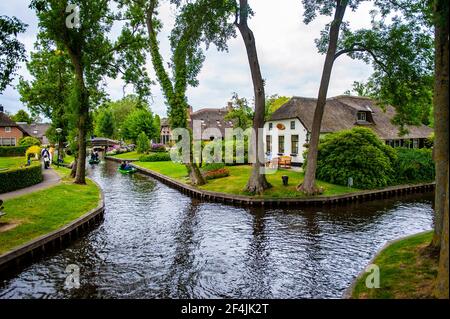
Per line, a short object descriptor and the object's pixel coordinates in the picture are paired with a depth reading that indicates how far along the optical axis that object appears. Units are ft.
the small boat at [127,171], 130.82
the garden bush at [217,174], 98.02
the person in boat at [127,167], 132.16
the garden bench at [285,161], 109.60
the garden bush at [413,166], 90.74
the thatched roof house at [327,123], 118.32
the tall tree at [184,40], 67.67
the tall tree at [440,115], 27.89
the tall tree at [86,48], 71.92
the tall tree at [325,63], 67.87
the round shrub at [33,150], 118.50
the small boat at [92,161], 169.58
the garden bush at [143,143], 196.22
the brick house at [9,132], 203.82
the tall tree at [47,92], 121.29
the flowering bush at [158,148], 211.20
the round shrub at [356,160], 83.25
